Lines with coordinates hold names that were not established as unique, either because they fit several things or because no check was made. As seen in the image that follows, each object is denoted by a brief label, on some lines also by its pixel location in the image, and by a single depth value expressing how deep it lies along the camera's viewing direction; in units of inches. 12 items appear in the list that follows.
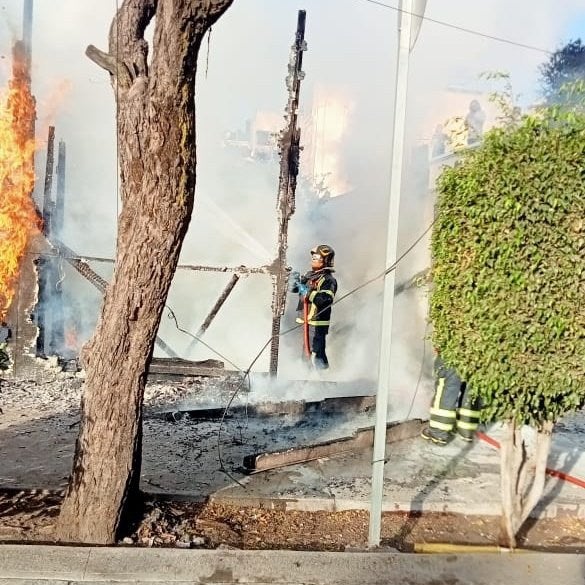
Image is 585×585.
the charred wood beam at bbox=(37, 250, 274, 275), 277.0
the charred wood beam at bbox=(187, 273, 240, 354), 288.2
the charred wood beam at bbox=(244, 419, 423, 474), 179.0
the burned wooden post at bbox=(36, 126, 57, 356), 292.5
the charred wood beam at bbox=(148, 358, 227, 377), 287.1
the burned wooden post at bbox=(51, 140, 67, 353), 312.3
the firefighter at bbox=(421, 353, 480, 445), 212.7
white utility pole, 121.6
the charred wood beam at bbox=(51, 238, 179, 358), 291.6
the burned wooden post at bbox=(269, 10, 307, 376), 264.1
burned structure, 270.4
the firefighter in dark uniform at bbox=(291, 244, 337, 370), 304.7
